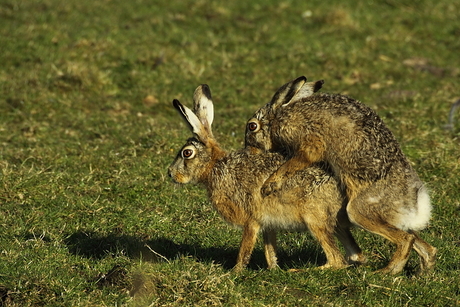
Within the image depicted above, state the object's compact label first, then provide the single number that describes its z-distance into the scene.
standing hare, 13.07
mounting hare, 12.89
